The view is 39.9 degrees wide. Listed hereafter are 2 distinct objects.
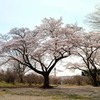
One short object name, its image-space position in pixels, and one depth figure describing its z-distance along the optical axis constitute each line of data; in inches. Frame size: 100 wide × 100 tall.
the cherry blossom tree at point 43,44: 628.0
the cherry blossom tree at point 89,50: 666.4
